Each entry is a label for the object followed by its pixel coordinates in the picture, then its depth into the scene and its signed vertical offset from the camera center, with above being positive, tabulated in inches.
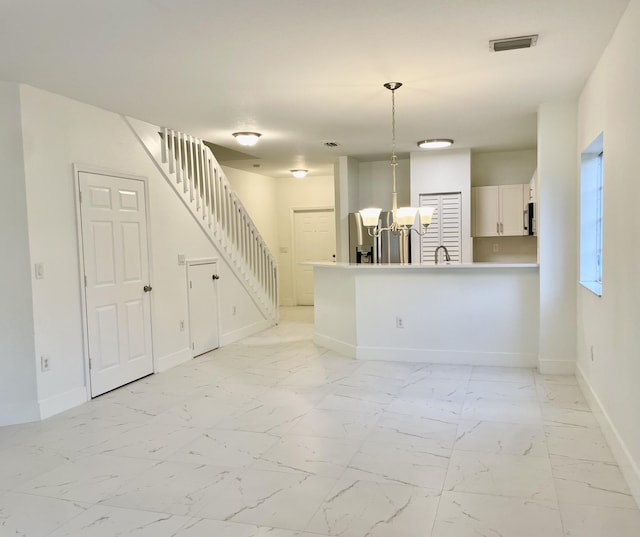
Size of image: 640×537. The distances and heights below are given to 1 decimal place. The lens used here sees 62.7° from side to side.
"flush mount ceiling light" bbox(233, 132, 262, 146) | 221.9 +45.5
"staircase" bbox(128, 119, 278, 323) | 216.4 +17.7
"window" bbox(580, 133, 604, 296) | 171.2 +5.9
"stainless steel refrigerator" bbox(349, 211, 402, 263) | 292.4 -2.2
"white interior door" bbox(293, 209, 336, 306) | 396.2 -0.5
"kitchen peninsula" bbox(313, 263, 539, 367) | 198.5 -29.0
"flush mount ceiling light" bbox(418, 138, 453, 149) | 253.3 +47.2
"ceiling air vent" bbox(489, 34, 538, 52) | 122.7 +46.4
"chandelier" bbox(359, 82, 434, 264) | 175.5 +8.5
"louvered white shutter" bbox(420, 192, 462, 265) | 285.6 +10.0
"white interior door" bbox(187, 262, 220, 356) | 231.0 -28.3
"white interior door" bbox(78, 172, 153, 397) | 173.8 -11.2
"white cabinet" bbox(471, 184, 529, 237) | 282.0 +15.1
